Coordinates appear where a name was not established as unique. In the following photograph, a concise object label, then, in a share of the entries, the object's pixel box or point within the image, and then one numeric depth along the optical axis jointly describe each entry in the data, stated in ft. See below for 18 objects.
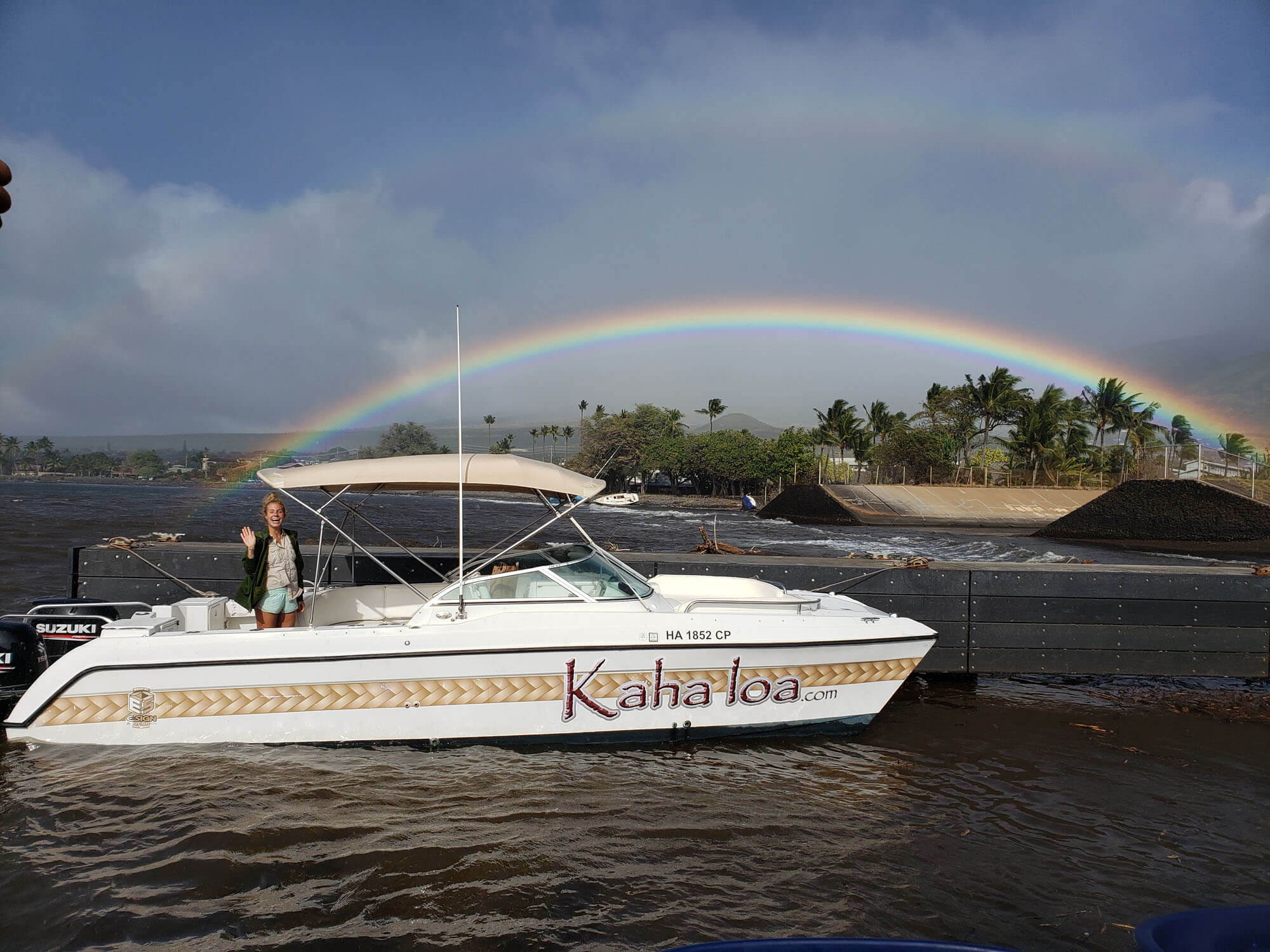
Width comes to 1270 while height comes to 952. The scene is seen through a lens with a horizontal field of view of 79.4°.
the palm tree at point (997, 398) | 246.47
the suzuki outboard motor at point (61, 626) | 22.03
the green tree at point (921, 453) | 213.66
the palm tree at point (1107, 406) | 246.68
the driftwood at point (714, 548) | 36.68
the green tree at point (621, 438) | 357.20
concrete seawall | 166.09
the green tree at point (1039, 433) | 224.33
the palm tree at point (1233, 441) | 191.95
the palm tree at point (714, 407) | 401.90
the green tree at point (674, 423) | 377.91
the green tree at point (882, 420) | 287.07
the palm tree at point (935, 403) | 265.54
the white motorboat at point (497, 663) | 19.22
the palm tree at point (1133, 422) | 243.19
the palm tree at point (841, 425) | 290.56
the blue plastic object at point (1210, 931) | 7.35
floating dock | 28.14
